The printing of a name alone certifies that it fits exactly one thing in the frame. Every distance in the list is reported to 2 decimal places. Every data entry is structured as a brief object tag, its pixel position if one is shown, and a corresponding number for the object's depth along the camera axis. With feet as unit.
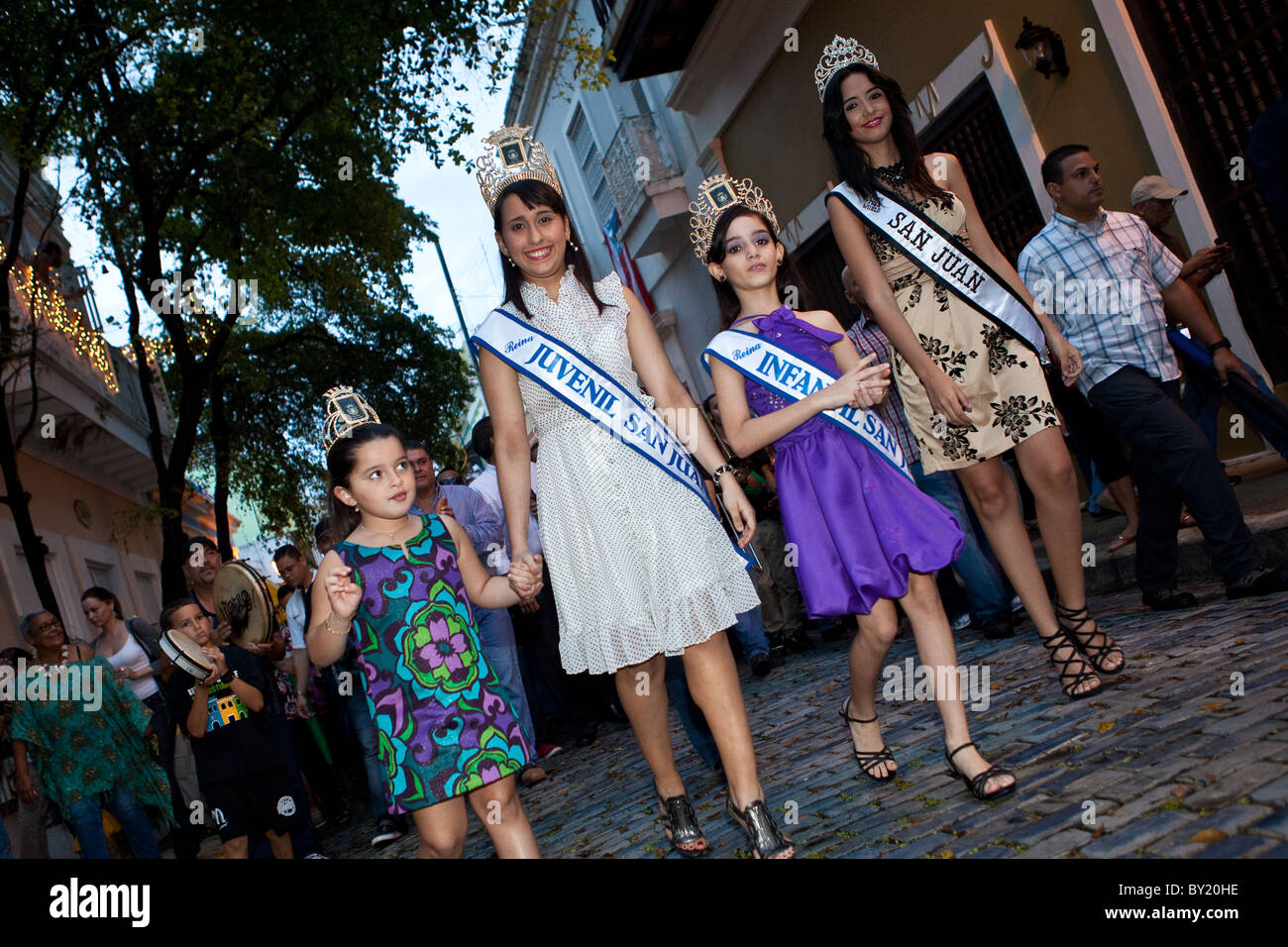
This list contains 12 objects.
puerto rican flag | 58.08
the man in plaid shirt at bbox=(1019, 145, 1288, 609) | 14.15
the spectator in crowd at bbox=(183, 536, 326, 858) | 17.65
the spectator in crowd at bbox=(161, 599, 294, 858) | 16.52
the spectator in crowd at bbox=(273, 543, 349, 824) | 23.31
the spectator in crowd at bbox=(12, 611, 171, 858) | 19.58
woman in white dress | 10.35
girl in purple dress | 10.16
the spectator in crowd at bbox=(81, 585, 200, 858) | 22.17
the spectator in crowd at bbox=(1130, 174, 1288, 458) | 16.63
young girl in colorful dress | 9.55
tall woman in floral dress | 12.04
